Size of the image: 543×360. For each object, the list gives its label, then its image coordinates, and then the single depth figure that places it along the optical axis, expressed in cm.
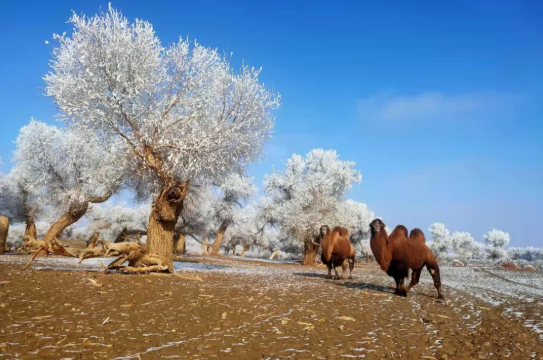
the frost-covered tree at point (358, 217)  3374
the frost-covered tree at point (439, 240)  6814
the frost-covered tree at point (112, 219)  5519
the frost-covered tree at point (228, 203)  4752
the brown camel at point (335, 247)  1611
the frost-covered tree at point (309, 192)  3281
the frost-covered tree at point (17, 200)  3509
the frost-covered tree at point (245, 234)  5912
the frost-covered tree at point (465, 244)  7644
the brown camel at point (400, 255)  1018
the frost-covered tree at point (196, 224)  4021
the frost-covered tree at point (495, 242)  6989
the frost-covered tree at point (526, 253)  7119
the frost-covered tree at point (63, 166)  2802
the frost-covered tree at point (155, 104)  1459
